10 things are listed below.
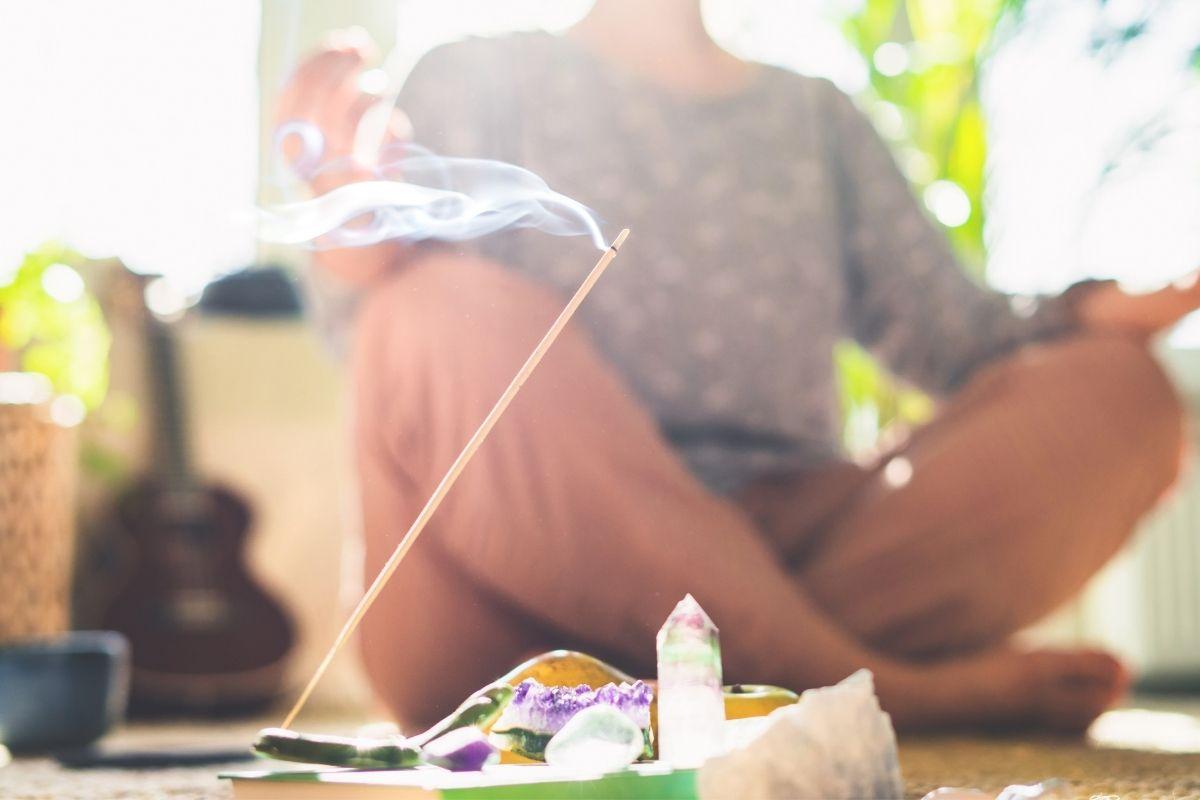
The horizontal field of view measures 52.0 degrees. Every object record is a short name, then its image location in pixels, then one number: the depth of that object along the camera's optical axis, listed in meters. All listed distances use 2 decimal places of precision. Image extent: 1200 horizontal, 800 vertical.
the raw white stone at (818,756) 0.47
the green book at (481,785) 0.45
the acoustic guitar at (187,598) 1.94
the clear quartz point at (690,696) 0.51
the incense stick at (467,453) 0.57
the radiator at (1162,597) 2.49
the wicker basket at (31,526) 1.38
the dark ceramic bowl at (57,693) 1.22
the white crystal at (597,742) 0.50
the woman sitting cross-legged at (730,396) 0.84
